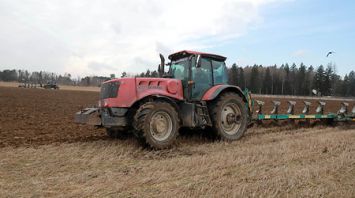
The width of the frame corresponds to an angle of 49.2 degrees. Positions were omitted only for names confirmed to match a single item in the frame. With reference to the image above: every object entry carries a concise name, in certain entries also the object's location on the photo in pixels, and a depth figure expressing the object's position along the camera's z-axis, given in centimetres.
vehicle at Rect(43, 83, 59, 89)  6808
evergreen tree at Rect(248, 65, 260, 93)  9600
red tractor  805
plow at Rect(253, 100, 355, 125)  1192
